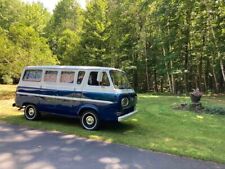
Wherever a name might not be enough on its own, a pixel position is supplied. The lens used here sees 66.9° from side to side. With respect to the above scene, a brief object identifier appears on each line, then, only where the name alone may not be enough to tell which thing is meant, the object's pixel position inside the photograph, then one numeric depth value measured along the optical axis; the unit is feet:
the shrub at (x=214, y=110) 24.19
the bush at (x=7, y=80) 54.79
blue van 16.91
